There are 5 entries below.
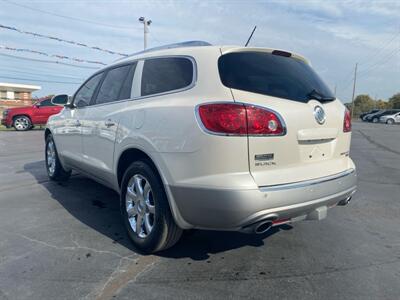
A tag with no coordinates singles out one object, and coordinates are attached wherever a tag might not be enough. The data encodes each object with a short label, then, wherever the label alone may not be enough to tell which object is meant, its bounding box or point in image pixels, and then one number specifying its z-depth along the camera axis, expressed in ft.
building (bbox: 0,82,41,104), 136.98
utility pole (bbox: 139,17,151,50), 92.36
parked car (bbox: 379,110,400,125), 138.92
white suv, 7.88
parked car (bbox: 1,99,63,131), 56.54
